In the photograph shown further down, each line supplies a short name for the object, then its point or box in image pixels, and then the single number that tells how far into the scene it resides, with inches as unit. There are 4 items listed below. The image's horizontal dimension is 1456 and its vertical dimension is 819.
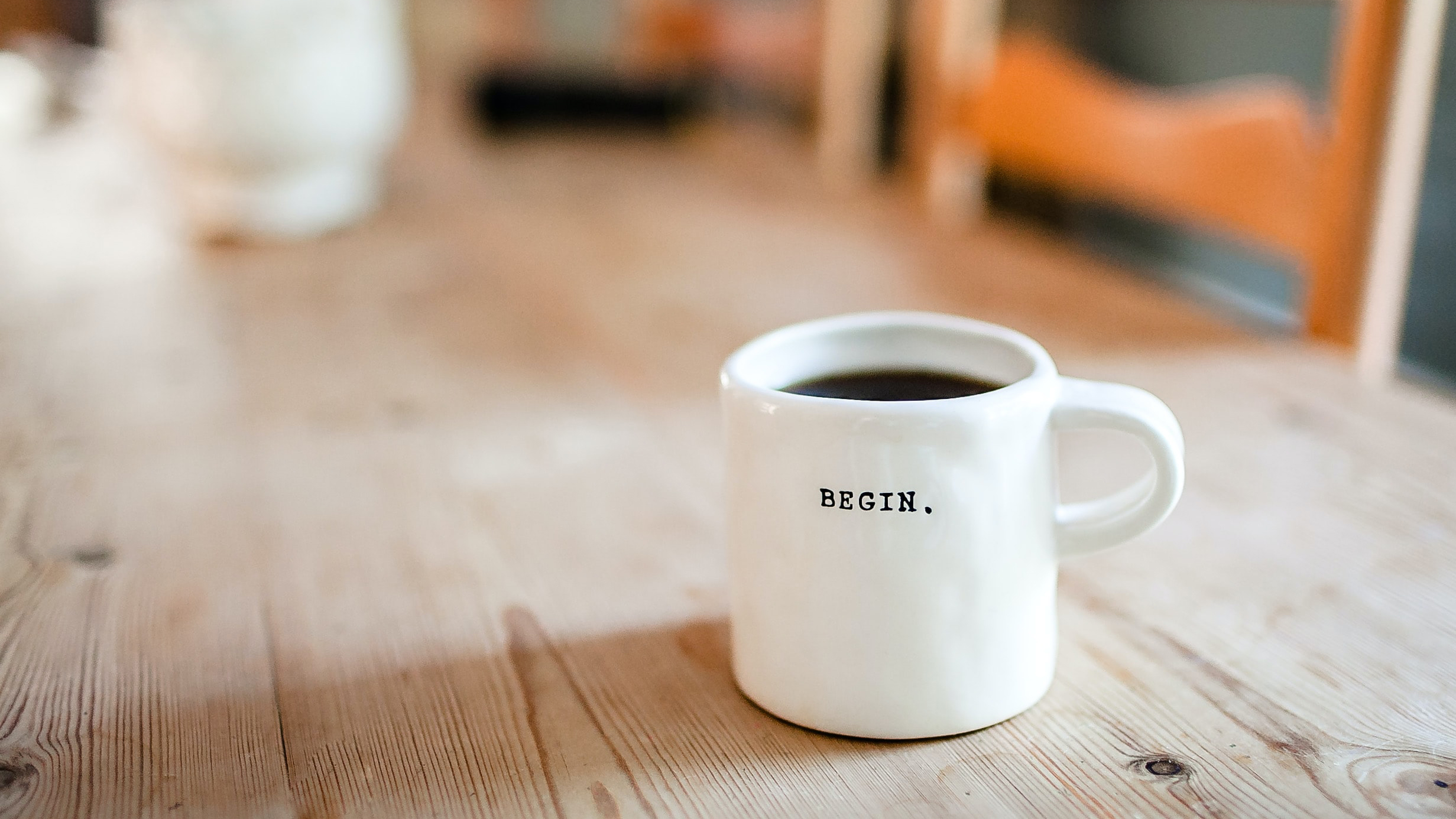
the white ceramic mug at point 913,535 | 13.4
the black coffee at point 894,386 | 14.9
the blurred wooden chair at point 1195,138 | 27.5
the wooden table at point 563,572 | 14.0
